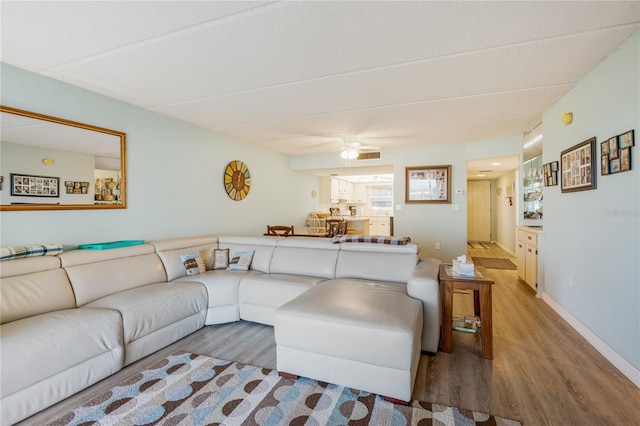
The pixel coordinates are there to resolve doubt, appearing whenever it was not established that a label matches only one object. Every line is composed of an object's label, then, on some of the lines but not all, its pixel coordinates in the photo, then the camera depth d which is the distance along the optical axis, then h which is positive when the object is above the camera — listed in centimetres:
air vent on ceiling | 561 +108
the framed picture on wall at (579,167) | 241 +38
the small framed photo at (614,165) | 206 +31
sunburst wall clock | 462 +53
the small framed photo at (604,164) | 220 +34
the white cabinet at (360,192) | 967 +61
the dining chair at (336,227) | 532 -33
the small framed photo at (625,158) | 195 +34
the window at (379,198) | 981 +41
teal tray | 274 -32
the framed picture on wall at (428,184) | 523 +47
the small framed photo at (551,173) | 319 +41
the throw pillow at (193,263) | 313 -57
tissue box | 237 -51
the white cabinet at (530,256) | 372 -70
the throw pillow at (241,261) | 334 -59
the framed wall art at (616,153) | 195 +40
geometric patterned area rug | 159 -117
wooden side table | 223 -76
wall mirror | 229 +45
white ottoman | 170 -83
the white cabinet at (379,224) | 902 -45
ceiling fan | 467 +115
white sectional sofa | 168 -70
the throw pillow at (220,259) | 343 -58
